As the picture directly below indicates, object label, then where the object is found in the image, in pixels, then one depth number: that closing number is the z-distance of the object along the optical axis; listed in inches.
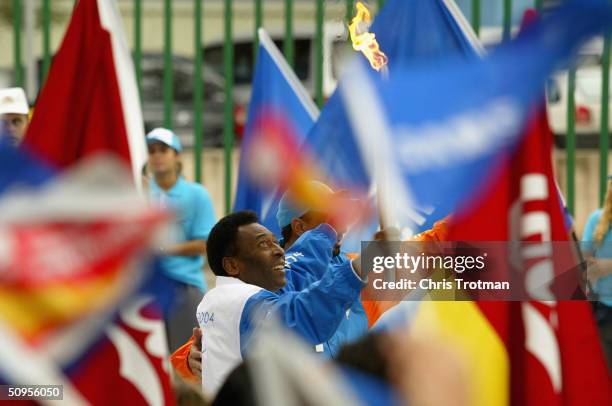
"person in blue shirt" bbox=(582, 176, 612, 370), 600.1
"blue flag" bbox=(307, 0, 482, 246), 514.3
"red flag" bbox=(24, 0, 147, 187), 362.3
